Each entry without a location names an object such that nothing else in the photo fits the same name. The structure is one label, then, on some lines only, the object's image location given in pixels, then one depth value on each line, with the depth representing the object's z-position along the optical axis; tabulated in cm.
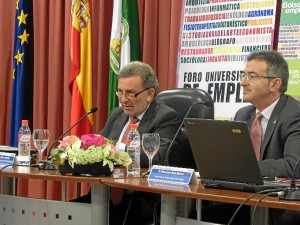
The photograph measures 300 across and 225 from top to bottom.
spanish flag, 566
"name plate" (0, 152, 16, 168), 368
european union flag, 620
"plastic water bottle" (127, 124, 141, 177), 330
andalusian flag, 538
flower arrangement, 318
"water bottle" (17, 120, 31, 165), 381
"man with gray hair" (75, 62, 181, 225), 371
